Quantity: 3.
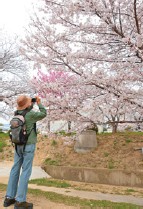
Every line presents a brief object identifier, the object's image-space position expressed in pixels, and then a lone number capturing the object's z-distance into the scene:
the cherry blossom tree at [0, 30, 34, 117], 16.48
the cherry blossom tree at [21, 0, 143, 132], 5.85
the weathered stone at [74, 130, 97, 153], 14.30
